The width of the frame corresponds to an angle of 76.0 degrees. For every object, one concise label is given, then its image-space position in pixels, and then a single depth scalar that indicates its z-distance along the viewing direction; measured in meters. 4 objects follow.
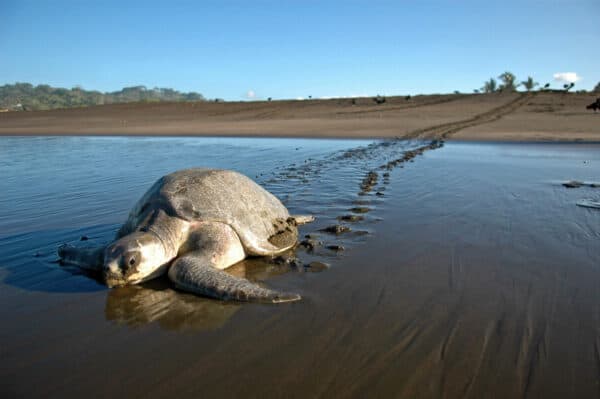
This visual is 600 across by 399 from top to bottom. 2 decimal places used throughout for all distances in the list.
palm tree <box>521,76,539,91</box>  46.62
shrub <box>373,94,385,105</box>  37.12
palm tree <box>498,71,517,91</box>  53.22
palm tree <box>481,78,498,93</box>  55.94
